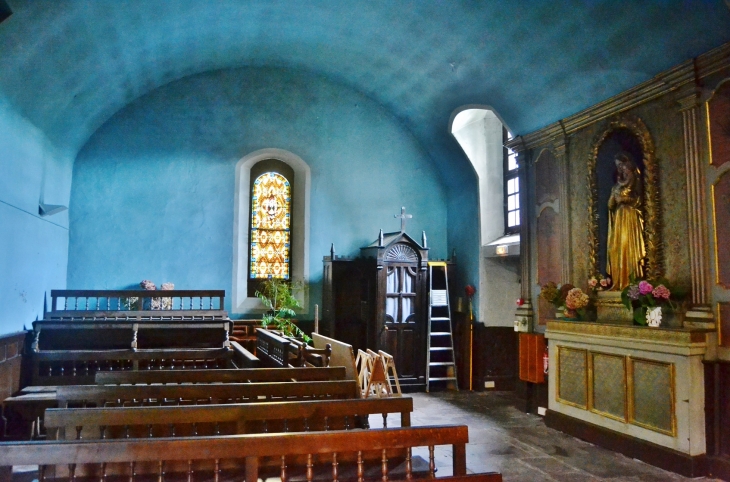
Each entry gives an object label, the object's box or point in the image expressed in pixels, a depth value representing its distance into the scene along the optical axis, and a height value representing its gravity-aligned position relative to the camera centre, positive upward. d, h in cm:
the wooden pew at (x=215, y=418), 273 -60
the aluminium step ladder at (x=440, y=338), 871 -62
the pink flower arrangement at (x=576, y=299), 594 +0
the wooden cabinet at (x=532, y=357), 677 -70
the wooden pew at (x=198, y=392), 342 -58
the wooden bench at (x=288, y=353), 476 -52
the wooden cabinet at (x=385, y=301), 862 -6
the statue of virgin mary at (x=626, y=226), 555 +72
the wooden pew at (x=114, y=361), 585 -72
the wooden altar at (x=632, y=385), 463 -77
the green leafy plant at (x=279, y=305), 843 -12
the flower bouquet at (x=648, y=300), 493 +0
